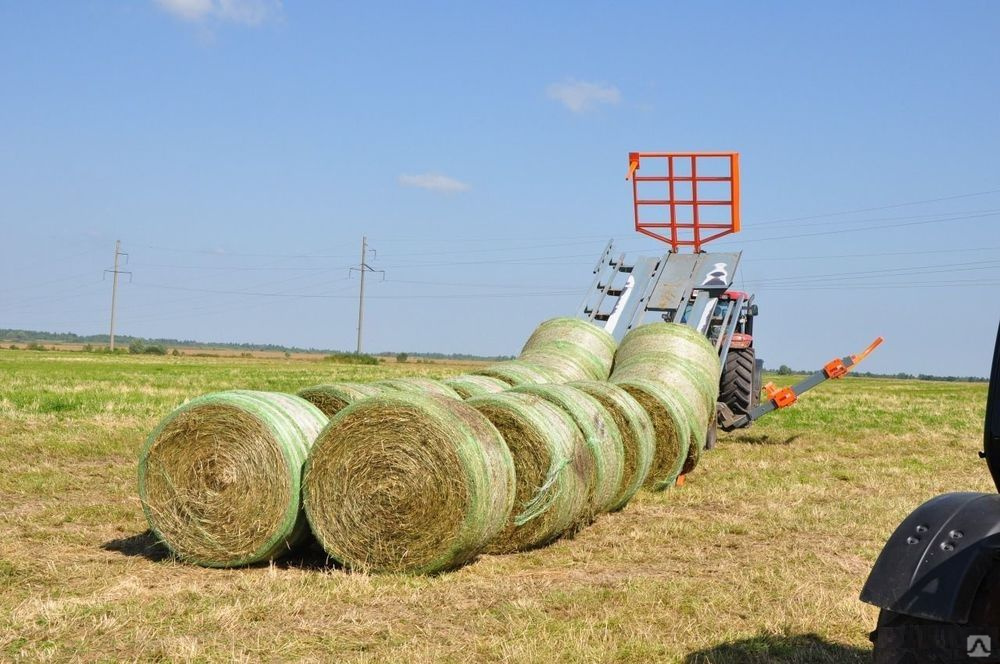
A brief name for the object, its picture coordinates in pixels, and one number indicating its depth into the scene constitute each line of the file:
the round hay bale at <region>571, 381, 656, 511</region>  9.24
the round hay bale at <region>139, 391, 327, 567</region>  6.82
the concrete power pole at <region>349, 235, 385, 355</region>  59.32
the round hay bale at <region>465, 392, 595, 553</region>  7.48
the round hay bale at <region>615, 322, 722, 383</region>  12.48
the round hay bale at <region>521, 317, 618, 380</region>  12.95
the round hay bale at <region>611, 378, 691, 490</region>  10.32
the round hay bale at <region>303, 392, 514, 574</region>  6.58
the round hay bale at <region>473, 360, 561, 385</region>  11.20
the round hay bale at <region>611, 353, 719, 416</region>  11.84
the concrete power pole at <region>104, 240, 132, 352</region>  68.01
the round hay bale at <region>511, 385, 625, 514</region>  8.23
